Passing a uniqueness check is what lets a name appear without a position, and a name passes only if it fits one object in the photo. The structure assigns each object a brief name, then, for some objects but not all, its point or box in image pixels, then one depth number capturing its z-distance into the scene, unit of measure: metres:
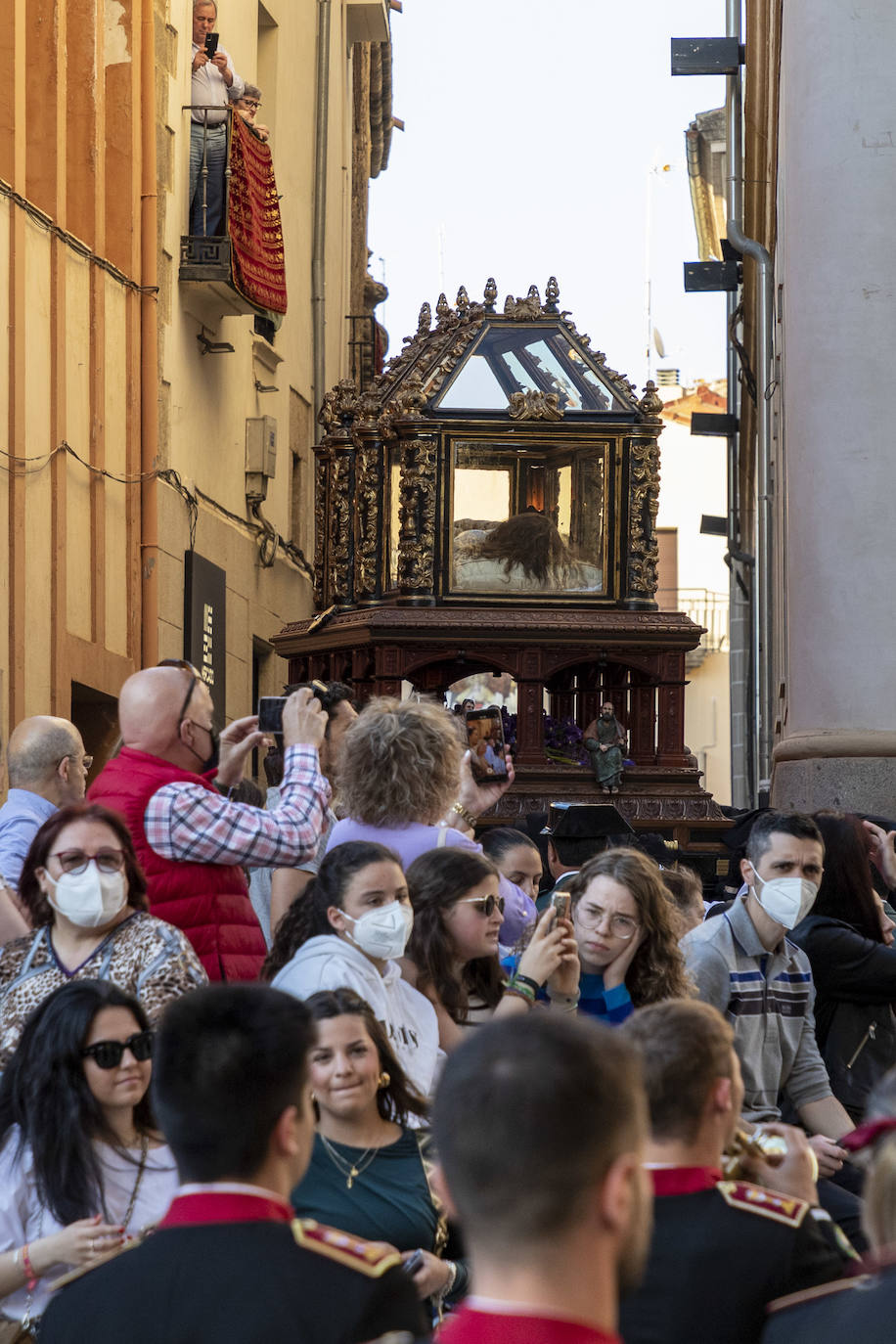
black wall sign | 33.19
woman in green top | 8.68
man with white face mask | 11.70
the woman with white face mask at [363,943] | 9.99
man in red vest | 10.91
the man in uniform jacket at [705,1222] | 6.58
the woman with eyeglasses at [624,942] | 11.37
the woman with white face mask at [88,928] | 9.66
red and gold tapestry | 34.53
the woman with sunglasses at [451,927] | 11.10
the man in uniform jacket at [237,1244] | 5.63
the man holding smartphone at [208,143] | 34.12
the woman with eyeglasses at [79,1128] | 8.41
